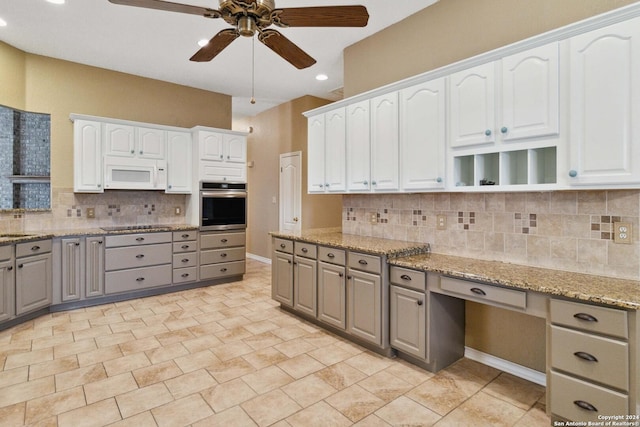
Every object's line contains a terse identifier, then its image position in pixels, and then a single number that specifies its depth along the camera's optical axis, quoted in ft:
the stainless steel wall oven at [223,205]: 16.30
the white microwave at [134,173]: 14.61
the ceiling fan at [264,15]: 6.37
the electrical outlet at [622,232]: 6.73
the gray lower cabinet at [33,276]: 11.50
